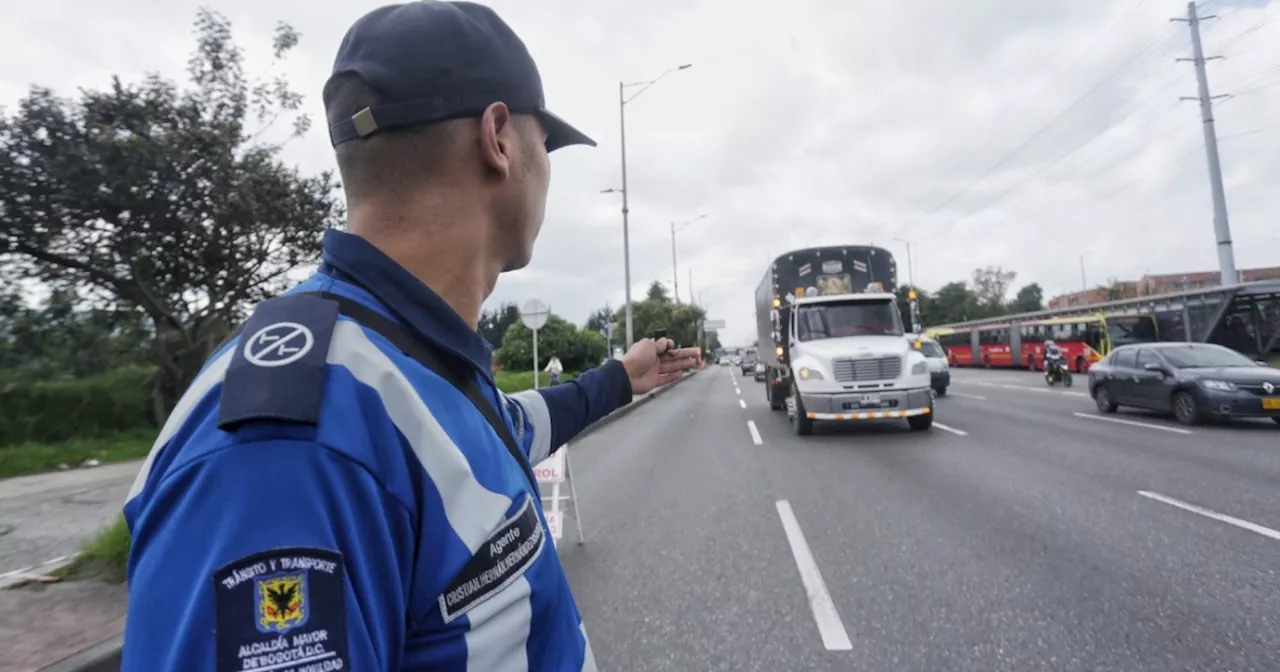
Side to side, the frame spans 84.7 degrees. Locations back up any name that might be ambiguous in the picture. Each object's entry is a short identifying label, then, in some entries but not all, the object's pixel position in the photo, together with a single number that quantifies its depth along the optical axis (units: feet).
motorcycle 72.06
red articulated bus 89.76
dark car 35.91
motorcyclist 73.26
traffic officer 2.31
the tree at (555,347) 144.87
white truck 38.70
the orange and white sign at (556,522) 17.66
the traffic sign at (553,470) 18.79
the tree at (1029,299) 293.43
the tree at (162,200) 31.58
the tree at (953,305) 276.82
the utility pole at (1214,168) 81.46
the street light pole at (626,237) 86.57
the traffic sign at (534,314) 51.49
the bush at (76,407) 44.09
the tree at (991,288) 279.90
